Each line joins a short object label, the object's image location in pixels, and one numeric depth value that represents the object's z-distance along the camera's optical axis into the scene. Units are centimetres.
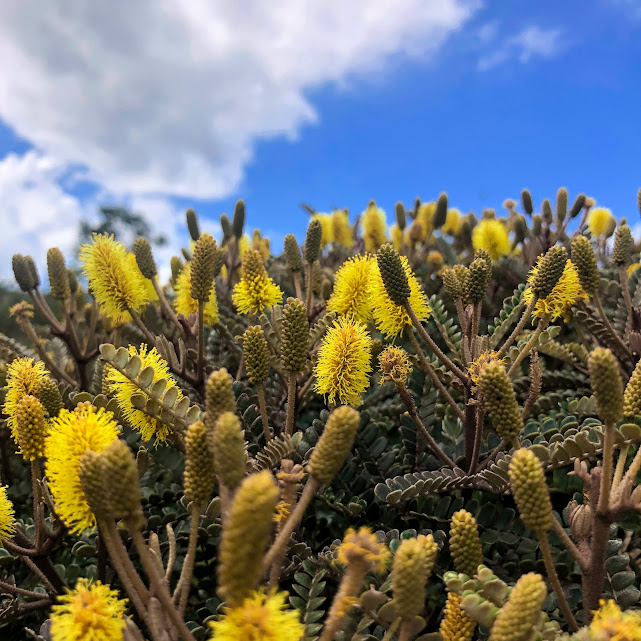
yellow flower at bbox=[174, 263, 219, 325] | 46
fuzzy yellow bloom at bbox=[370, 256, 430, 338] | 37
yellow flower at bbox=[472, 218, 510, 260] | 67
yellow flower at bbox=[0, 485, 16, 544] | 30
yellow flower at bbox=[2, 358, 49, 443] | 32
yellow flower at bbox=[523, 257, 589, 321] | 36
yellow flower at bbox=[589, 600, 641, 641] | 22
